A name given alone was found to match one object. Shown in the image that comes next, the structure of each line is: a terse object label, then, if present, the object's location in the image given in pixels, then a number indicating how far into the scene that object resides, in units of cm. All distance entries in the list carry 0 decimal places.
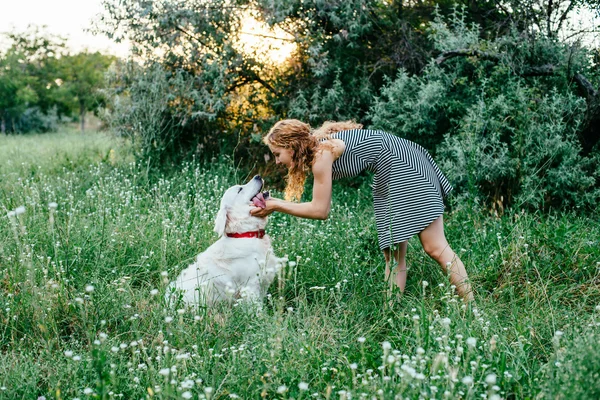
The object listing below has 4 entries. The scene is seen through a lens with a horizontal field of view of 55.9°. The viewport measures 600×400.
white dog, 415
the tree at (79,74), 3114
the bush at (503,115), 665
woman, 398
